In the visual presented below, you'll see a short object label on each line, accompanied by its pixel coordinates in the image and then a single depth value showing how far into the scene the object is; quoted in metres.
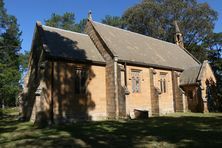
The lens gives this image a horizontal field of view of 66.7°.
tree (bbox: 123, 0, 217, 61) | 34.16
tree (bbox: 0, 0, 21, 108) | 28.95
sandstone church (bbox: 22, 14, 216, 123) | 13.38
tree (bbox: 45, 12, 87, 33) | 45.99
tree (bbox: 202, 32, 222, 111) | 20.38
